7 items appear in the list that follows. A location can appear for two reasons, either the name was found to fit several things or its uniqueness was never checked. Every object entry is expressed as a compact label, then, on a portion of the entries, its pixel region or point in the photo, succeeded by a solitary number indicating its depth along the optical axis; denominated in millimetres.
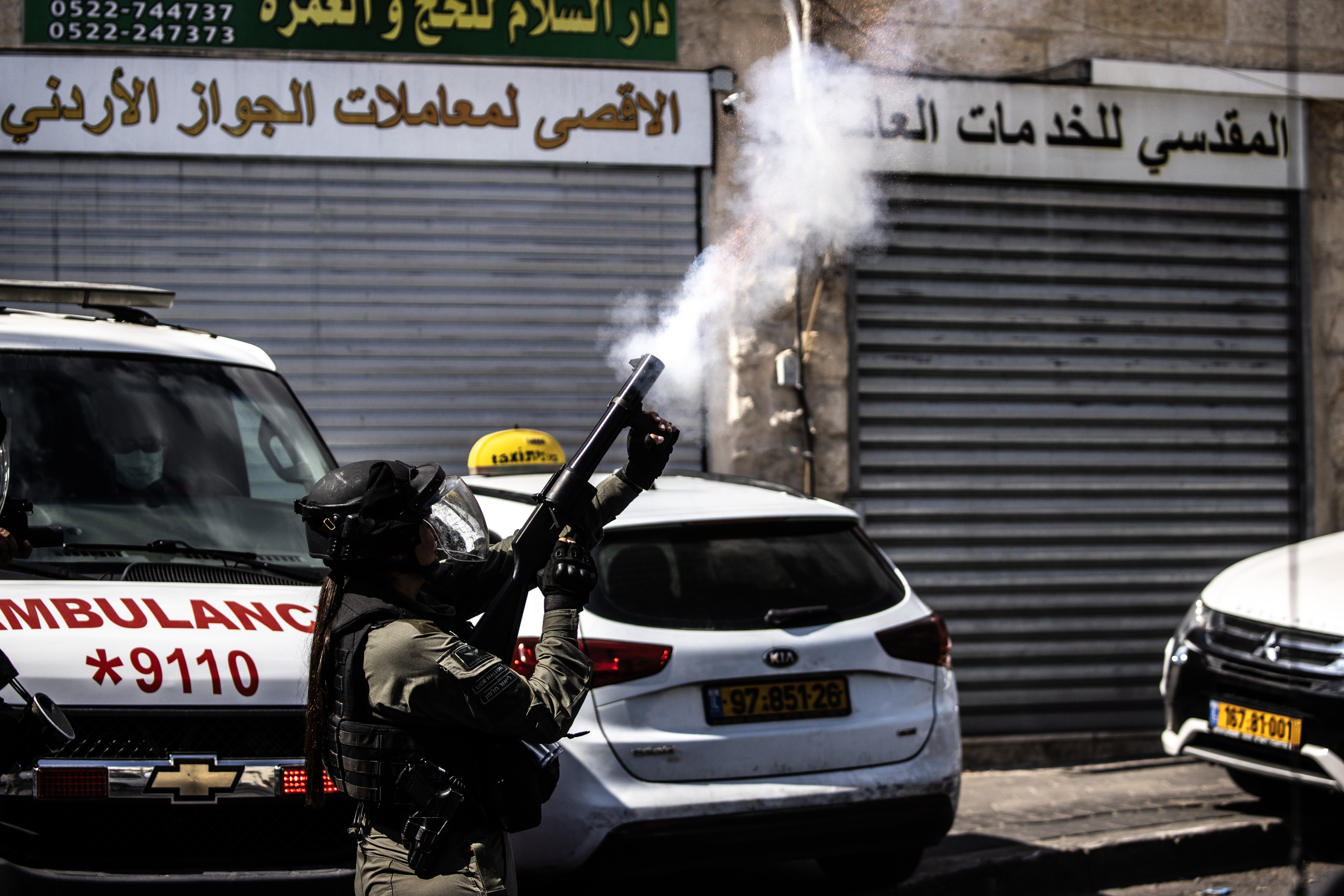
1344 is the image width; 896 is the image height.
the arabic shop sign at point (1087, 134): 15562
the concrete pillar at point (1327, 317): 16750
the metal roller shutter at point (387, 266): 14539
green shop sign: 14477
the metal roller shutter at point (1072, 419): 15695
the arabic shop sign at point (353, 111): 14336
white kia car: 7613
